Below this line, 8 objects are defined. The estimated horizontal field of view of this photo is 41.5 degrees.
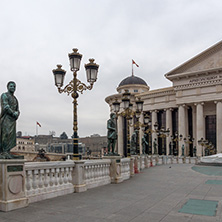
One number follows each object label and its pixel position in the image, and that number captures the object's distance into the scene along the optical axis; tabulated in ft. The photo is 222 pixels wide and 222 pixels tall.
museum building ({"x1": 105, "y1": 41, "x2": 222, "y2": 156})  189.13
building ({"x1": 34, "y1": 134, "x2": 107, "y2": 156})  362.33
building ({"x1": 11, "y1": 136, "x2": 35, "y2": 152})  369.71
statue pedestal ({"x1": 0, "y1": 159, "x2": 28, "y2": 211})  25.38
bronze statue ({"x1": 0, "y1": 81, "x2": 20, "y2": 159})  26.50
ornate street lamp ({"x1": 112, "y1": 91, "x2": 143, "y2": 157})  61.26
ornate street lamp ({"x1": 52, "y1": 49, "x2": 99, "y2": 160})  39.37
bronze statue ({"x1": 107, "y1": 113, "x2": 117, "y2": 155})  50.11
